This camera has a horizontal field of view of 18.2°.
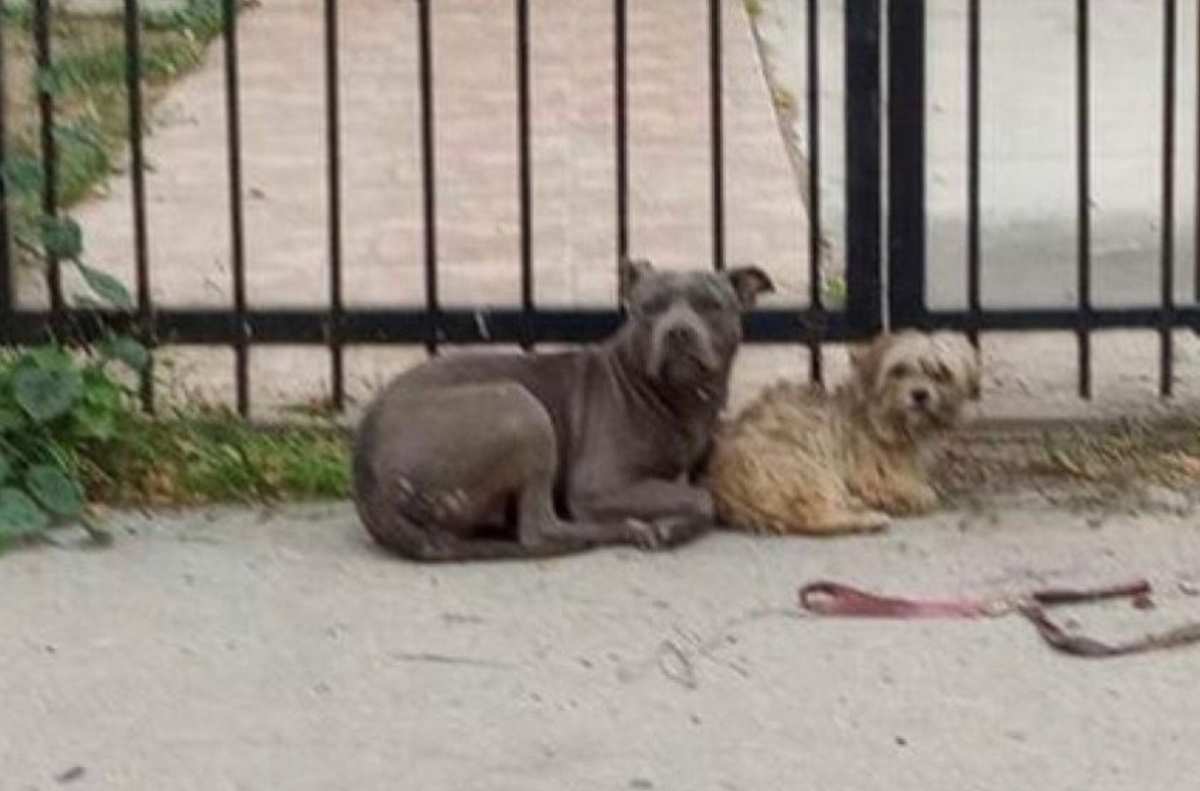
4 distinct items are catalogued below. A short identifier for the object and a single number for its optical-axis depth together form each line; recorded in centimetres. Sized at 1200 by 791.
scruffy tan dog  750
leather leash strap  688
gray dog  739
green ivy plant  768
